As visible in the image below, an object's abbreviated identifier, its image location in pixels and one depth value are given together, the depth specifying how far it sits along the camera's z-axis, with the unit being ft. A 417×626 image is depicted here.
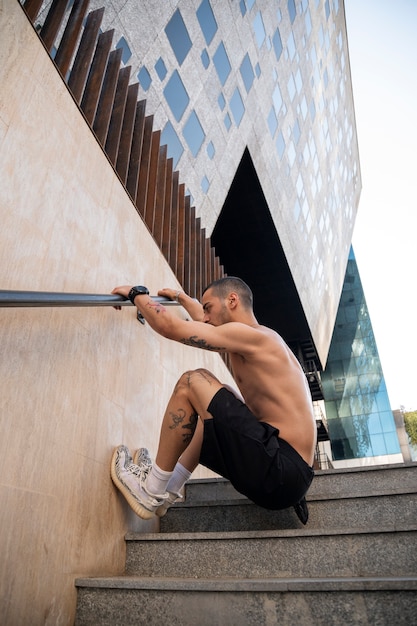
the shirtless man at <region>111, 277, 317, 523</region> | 6.03
